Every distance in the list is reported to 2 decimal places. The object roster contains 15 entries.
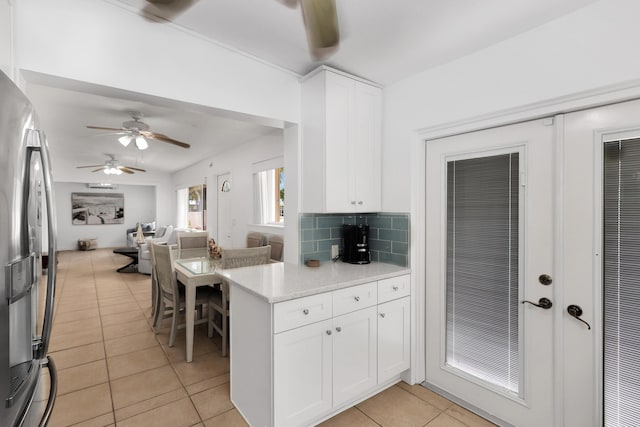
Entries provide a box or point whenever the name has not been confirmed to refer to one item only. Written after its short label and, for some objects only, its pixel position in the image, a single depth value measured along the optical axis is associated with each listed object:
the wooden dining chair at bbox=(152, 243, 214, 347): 2.83
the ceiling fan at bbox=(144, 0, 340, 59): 1.08
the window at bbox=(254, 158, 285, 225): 4.65
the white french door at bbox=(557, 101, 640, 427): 1.46
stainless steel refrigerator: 0.82
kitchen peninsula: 1.62
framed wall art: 9.34
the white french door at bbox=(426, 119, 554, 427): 1.74
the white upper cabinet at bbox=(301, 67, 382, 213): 2.21
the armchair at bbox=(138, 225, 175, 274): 5.82
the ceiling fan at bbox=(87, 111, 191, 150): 3.59
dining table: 2.61
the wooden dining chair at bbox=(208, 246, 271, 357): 2.63
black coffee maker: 2.46
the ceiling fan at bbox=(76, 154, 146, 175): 6.22
